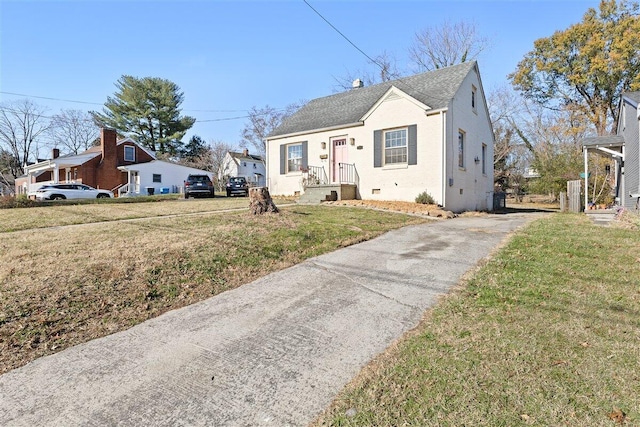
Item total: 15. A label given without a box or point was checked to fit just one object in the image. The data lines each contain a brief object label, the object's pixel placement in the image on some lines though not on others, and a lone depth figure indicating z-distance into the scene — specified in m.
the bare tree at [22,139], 40.72
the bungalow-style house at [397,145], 13.08
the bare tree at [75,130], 43.44
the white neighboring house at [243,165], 44.81
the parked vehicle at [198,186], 19.67
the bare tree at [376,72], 26.11
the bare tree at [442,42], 25.00
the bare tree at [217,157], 42.34
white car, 21.19
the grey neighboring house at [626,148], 10.96
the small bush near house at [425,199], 12.80
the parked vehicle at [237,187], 20.92
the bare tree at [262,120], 36.74
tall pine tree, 39.97
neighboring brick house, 30.66
